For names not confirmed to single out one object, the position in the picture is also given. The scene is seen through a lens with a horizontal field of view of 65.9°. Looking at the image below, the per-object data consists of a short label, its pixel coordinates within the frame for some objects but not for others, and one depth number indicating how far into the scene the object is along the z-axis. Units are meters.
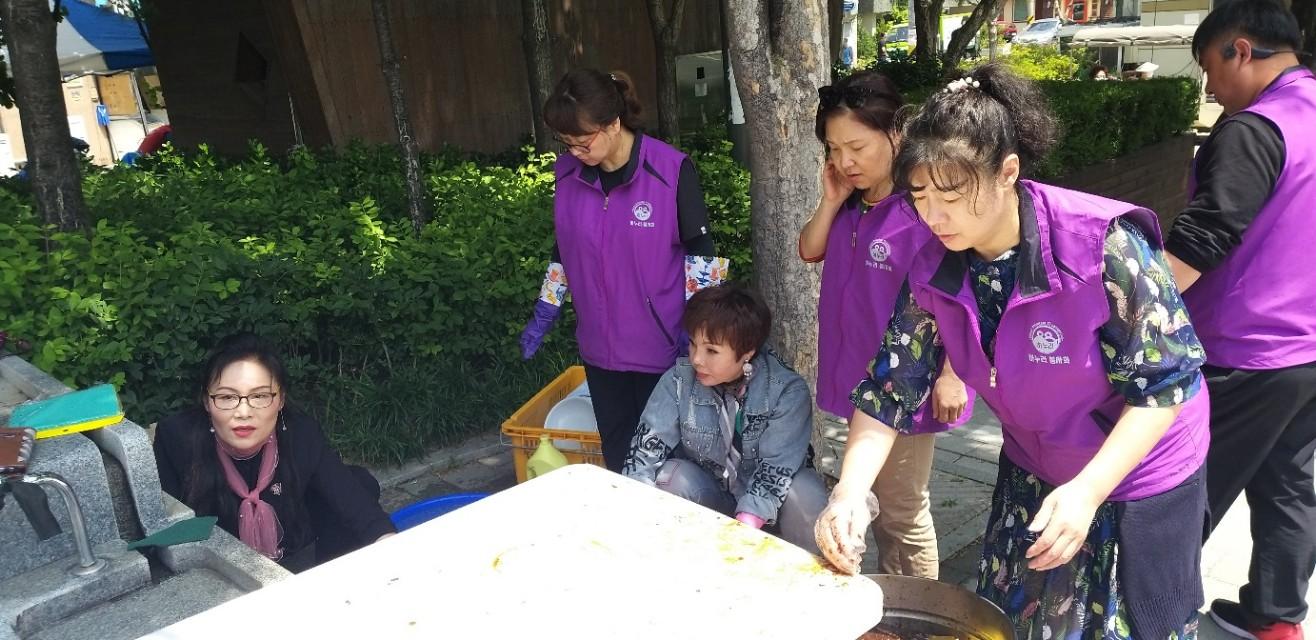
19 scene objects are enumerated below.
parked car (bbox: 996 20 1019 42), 35.45
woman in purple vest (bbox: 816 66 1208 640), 1.77
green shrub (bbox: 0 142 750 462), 3.99
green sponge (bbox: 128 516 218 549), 2.23
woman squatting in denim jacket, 2.80
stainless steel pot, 1.91
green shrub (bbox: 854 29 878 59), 34.21
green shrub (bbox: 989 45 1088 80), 24.12
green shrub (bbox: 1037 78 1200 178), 8.69
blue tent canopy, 13.33
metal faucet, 2.11
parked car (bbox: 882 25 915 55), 36.18
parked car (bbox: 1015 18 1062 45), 38.13
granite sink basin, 2.15
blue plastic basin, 3.52
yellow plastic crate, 3.74
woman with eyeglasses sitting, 2.76
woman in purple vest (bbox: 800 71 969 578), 2.57
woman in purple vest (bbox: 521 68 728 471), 3.06
